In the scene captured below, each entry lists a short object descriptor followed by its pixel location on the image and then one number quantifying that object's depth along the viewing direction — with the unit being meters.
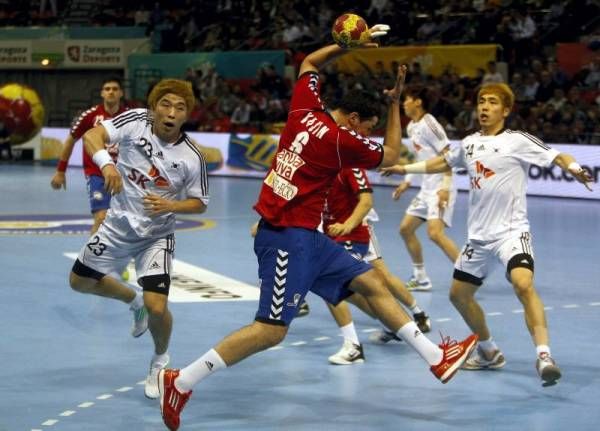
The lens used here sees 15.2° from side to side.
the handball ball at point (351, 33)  12.38
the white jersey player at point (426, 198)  21.31
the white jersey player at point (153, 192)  13.53
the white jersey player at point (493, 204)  14.68
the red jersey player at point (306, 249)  12.08
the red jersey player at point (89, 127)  21.45
